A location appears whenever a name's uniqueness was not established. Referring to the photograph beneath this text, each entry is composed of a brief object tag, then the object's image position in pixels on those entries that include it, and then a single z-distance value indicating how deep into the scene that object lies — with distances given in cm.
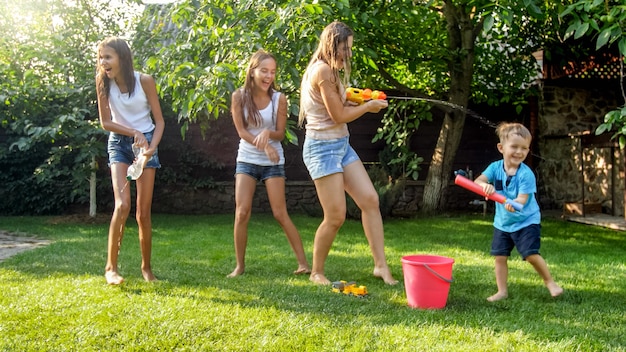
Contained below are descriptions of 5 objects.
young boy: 316
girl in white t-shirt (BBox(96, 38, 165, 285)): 338
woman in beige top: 338
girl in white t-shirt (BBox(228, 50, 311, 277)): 379
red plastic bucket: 291
